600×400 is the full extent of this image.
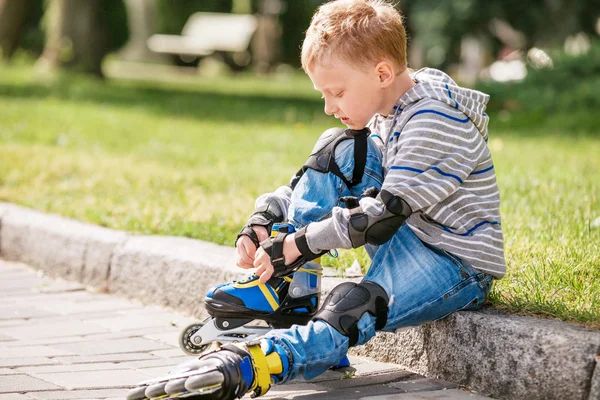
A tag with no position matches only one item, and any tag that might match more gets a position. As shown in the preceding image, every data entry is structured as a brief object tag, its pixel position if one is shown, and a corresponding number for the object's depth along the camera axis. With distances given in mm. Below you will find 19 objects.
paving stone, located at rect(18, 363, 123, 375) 5147
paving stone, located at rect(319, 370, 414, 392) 4885
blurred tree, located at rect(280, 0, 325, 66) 40352
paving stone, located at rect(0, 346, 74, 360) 5455
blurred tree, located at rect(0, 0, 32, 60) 25641
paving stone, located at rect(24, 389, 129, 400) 4672
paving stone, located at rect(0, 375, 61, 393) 4768
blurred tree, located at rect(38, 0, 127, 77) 23008
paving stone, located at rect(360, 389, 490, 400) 4658
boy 4662
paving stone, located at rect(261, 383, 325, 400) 4718
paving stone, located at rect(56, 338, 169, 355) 5617
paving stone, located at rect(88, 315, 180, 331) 6258
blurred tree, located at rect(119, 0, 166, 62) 53239
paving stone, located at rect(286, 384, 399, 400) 4665
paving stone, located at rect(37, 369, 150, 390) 4899
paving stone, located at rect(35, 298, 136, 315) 6703
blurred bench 42306
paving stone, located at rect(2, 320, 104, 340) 5975
